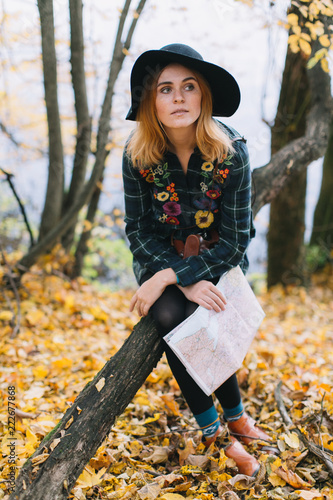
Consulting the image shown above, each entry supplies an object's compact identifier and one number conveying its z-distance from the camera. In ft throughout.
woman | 5.72
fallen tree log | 4.60
